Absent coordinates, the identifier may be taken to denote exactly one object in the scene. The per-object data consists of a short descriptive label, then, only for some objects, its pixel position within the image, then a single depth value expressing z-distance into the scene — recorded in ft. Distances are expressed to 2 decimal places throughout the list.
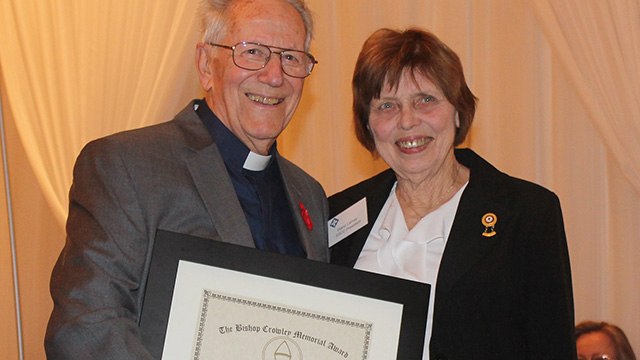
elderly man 6.95
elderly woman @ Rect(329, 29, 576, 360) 8.88
